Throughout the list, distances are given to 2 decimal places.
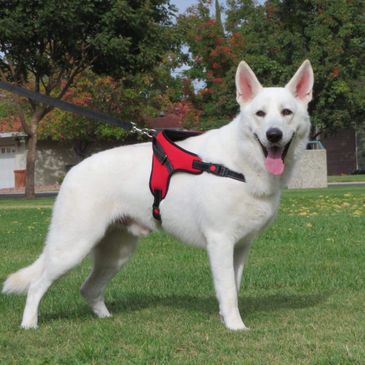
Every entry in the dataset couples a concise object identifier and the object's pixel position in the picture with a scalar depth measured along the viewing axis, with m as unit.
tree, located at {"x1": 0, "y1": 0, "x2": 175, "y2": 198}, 25.45
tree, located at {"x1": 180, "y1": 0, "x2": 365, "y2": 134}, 44.41
